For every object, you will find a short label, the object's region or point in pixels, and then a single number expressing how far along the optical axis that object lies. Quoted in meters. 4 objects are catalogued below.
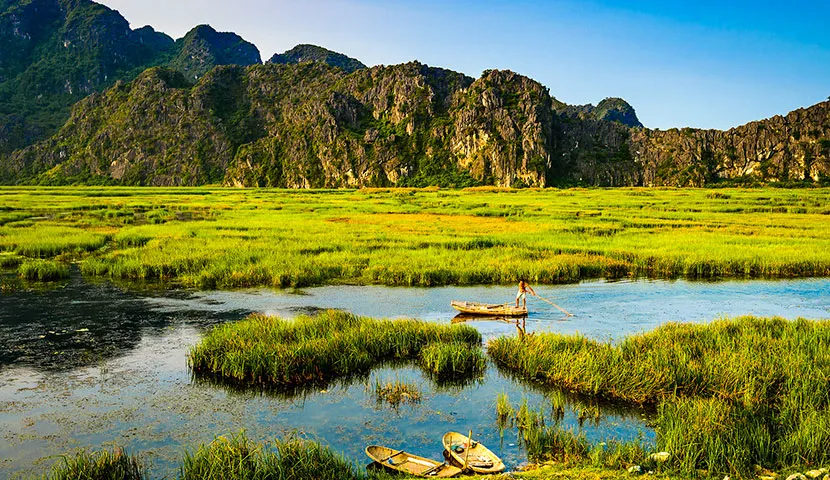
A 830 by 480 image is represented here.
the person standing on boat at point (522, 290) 21.81
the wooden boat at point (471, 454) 9.63
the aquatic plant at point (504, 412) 12.45
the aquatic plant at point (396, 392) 13.76
